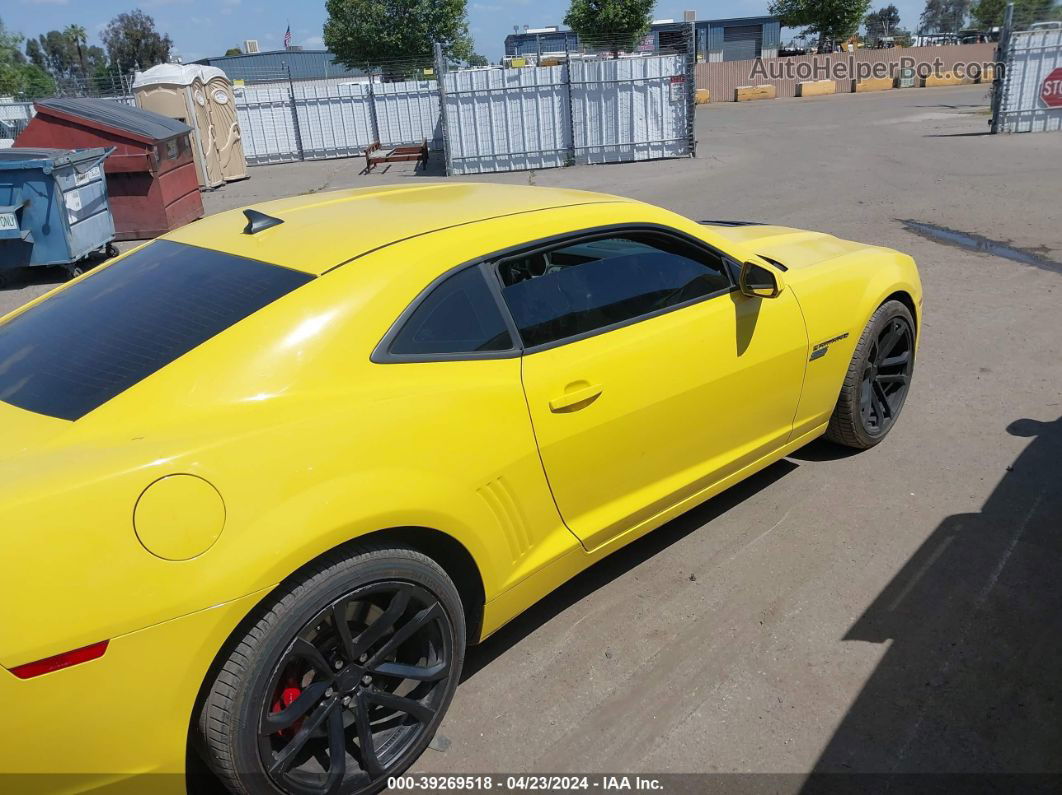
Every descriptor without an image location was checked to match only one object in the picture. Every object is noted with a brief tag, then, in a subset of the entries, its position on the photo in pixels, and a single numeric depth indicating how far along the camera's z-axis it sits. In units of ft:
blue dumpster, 29.22
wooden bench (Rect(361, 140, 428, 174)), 63.31
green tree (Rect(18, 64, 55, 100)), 153.07
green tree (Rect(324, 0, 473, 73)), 173.27
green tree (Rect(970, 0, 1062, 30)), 79.97
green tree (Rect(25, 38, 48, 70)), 305.12
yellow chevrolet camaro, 6.05
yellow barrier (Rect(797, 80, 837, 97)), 129.08
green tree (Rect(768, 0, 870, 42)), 171.12
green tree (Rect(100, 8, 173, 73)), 278.05
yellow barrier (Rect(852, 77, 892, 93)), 128.77
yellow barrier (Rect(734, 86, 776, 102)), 129.18
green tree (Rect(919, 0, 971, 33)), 381.60
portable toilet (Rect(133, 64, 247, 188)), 59.82
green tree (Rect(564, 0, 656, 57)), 169.07
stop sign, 61.26
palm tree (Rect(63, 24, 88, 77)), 298.56
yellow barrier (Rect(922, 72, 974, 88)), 131.23
